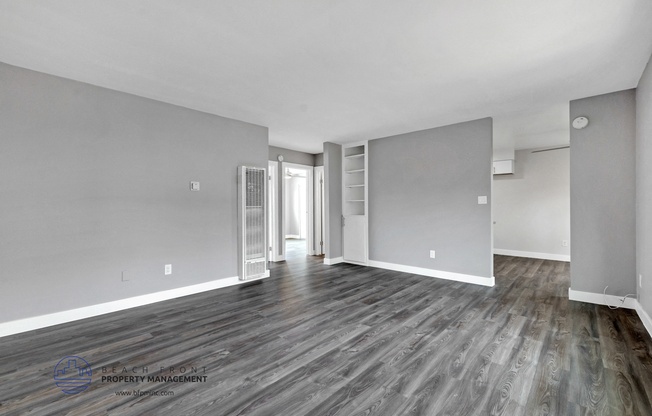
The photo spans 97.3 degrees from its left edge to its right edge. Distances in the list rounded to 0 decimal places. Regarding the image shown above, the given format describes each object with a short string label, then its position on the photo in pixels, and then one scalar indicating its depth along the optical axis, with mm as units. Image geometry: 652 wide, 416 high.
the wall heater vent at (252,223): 4203
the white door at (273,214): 5926
